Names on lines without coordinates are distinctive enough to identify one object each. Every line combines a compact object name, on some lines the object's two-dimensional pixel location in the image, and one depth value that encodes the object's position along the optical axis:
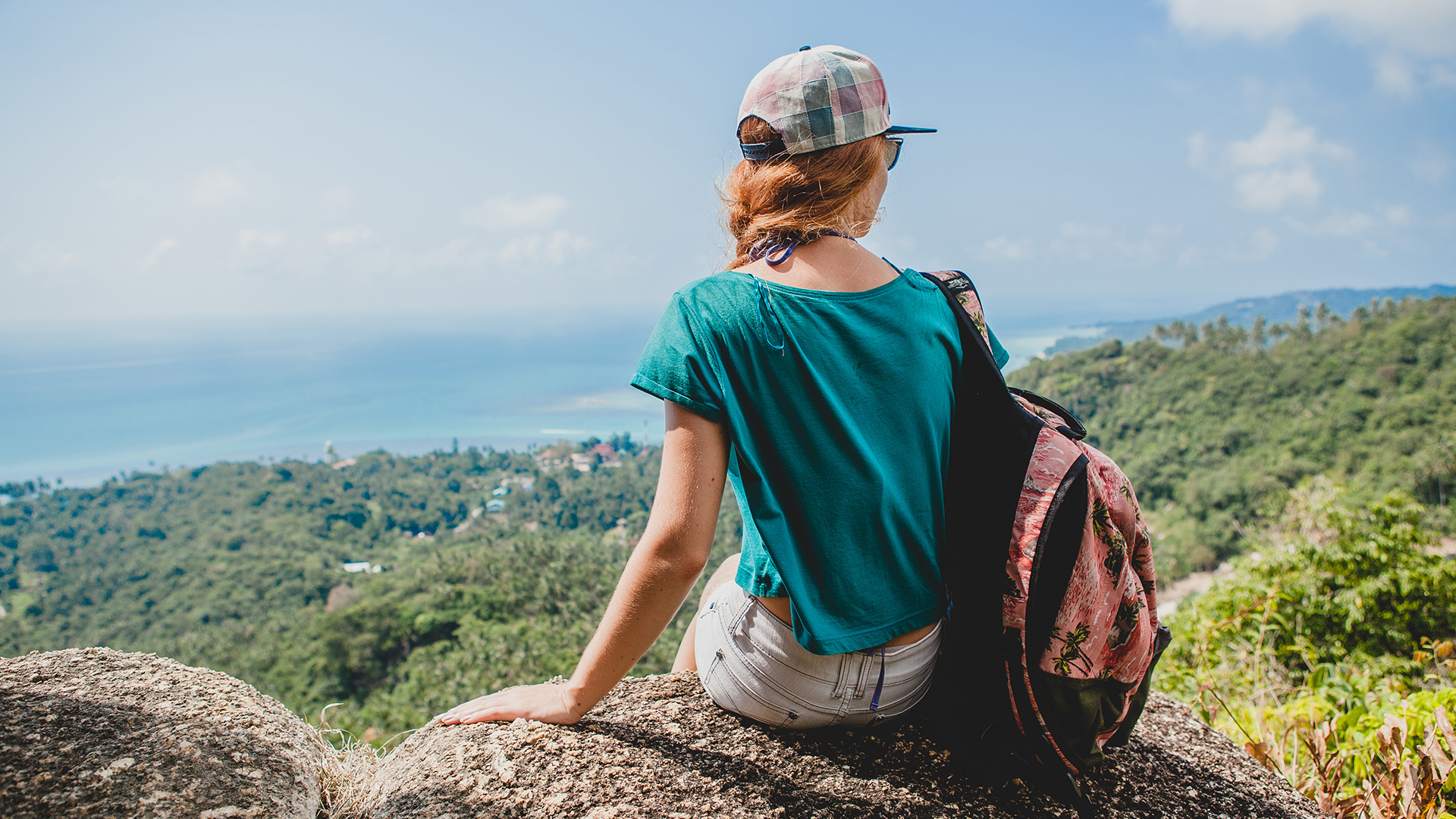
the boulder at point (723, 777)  1.23
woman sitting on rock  1.00
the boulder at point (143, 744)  1.03
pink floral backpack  1.08
